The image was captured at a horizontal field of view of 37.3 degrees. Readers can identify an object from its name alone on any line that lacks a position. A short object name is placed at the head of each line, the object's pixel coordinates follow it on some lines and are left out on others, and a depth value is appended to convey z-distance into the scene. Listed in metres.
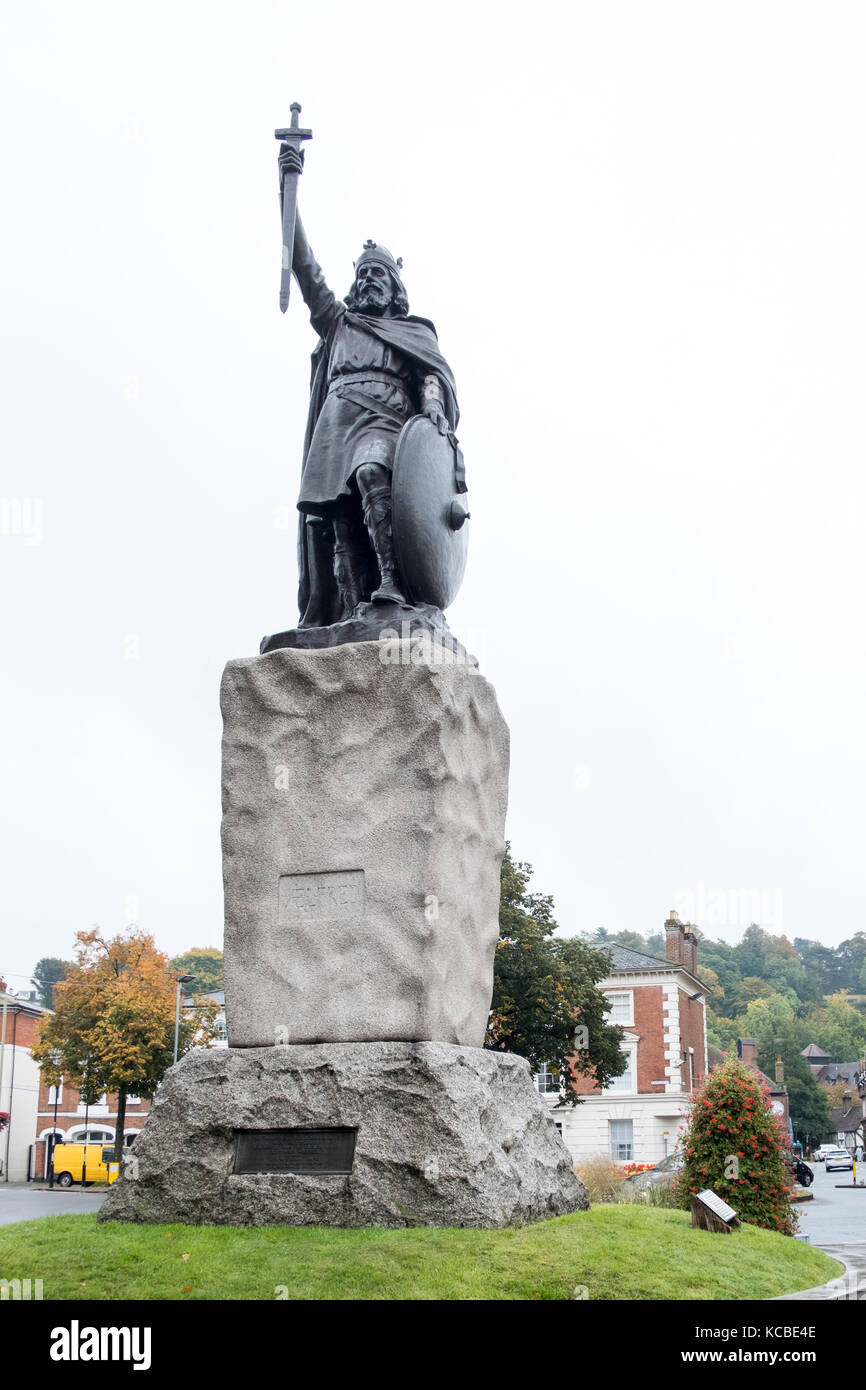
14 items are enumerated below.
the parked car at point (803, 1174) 43.56
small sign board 9.26
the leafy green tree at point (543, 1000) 30.03
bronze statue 9.55
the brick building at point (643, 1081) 45.53
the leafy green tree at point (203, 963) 79.86
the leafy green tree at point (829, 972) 194.25
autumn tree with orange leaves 36.91
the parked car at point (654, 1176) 15.83
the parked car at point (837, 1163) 63.00
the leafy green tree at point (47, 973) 110.88
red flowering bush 11.74
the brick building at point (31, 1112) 50.12
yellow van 41.06
